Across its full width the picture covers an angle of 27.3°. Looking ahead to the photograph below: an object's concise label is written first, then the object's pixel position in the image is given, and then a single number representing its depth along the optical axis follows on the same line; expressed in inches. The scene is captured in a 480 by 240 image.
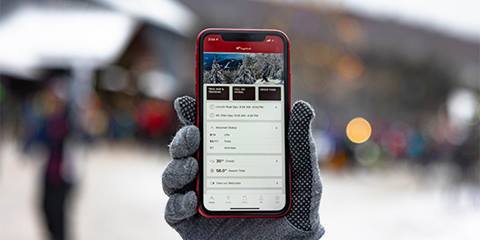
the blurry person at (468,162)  671.1
